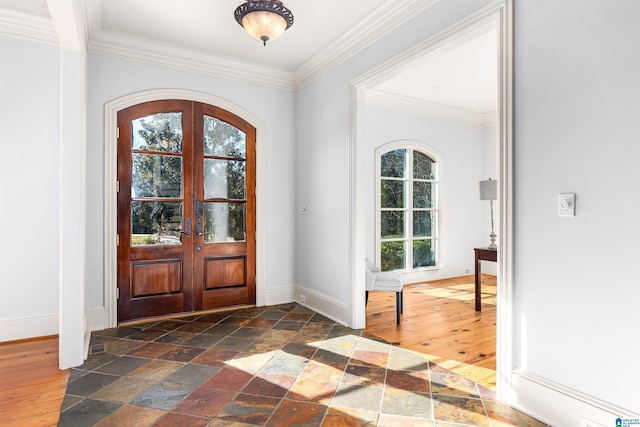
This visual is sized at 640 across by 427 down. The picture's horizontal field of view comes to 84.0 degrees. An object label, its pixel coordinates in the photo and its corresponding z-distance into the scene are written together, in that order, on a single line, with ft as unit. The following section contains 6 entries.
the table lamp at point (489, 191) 15.20
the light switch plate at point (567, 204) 6.60
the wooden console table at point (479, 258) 14.55
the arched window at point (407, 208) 20.10
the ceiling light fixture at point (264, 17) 9.40
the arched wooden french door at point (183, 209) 13.23
